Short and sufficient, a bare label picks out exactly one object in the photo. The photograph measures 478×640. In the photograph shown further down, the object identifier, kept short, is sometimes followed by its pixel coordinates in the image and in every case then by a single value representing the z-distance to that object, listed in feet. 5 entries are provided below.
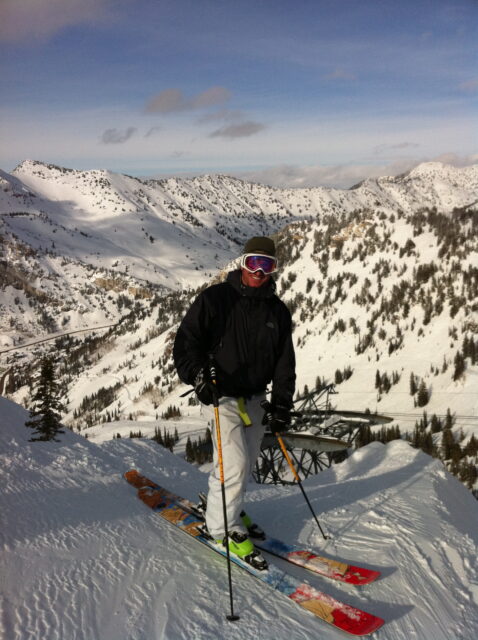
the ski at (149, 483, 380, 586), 12.50
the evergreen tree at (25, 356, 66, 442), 22.39
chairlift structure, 45.57
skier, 13.60
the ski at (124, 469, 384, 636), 10.44
